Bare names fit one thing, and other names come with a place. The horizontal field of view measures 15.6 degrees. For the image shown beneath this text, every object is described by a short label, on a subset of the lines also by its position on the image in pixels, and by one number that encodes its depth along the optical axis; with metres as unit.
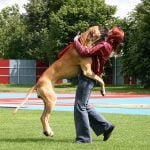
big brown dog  9.51
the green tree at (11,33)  78.78
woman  9.47
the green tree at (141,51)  44.80
